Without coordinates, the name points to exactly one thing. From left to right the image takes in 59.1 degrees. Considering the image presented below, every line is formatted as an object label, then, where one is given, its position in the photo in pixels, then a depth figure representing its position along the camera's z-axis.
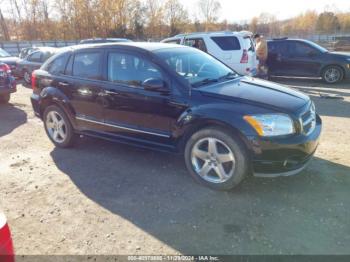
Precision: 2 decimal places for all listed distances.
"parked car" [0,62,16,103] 8.17
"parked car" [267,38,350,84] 10.75
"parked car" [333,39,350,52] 26.88
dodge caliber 3.43
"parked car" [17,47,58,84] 12.16
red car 1.56
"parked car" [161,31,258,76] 9.77
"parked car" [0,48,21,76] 13.12
